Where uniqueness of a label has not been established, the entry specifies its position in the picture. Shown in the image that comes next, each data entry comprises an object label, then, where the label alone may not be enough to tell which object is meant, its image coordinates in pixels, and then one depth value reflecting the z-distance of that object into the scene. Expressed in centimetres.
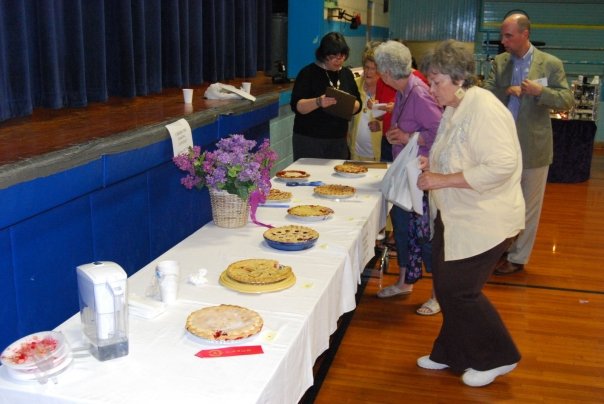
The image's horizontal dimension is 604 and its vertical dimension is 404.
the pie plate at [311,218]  268
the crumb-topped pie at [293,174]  346
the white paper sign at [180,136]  271
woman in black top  408
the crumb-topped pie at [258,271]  197
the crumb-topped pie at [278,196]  298
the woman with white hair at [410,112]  320
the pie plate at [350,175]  358
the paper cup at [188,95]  343
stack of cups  184
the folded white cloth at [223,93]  370
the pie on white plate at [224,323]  162
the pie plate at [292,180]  342
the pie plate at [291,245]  231
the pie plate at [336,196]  307
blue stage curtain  277
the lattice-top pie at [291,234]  235
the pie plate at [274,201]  297
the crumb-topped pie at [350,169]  358
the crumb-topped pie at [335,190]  308
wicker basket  253
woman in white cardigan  239
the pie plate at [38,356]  143
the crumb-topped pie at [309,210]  271
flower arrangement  245
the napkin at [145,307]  178
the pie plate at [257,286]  194
